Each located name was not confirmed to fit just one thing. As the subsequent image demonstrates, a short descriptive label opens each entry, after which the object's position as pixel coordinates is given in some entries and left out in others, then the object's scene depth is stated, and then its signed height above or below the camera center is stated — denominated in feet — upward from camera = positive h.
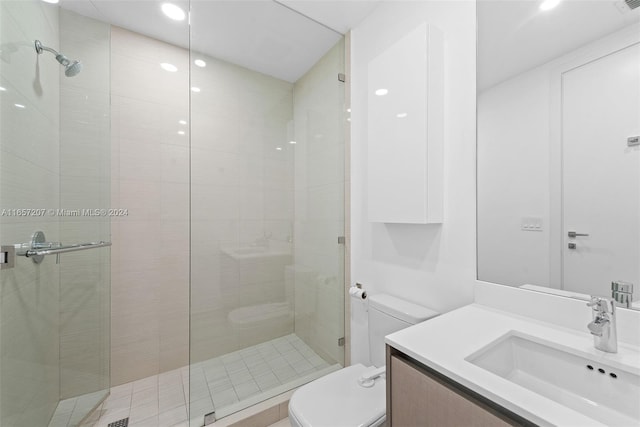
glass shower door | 3.39 +0.02
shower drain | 4.84 -3.94
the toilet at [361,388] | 3.38 -2.65
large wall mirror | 2.58 +0.78
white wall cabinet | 3.95 +1.38
